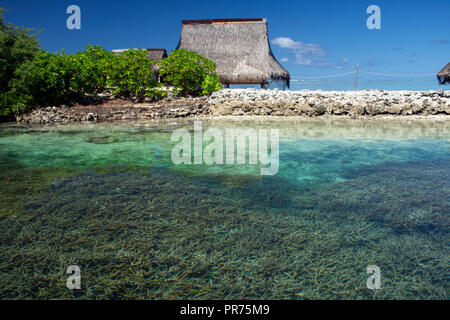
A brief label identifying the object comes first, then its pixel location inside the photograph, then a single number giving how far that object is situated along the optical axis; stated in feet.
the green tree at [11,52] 47.47
